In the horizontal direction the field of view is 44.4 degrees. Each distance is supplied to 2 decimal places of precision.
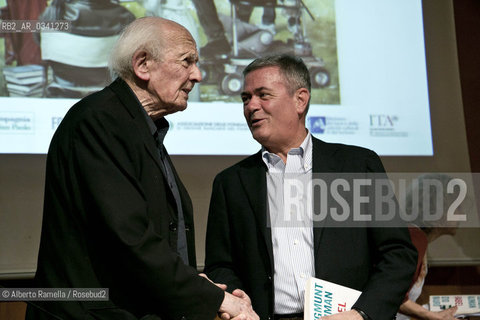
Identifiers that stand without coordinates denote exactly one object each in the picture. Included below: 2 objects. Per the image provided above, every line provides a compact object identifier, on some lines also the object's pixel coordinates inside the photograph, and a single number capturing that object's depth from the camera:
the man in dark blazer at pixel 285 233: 2.18
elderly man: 1.59
